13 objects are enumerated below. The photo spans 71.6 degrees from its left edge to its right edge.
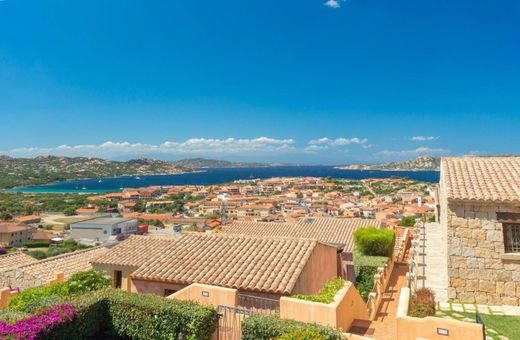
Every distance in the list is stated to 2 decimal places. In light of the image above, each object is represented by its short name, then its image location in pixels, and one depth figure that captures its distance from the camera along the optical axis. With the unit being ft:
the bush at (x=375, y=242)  62.59
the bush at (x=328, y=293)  27.09
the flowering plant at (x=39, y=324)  21.84
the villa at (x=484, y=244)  34.83
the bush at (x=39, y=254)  150.82
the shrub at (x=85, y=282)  39.63
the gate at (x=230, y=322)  26.35
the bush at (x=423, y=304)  27.68
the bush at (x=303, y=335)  19.85
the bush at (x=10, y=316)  24.99
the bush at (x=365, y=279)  54.49
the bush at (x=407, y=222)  127.55
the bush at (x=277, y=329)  20.45
